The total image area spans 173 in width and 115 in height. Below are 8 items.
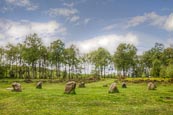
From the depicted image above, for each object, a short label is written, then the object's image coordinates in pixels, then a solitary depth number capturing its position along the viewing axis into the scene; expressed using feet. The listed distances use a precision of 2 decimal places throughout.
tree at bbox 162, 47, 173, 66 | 462.60
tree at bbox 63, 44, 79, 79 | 475.31
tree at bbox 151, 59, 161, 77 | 428.56
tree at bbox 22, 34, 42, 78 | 392.88
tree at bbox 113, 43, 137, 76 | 491.72
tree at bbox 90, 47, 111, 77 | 503.61
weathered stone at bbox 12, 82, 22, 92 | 140.15
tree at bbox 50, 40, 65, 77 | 456.04
